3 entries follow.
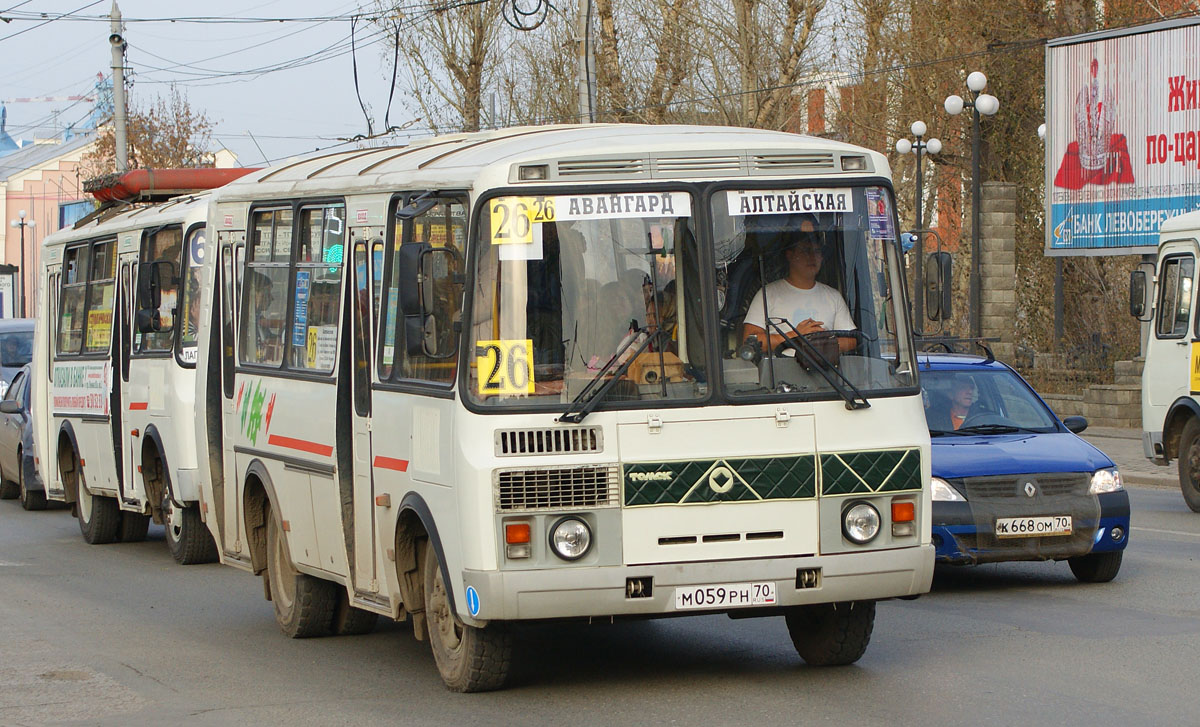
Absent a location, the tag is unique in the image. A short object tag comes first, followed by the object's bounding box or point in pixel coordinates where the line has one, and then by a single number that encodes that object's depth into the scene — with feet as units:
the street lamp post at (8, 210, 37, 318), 286.13
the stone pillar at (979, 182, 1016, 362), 120.47
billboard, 106.01
